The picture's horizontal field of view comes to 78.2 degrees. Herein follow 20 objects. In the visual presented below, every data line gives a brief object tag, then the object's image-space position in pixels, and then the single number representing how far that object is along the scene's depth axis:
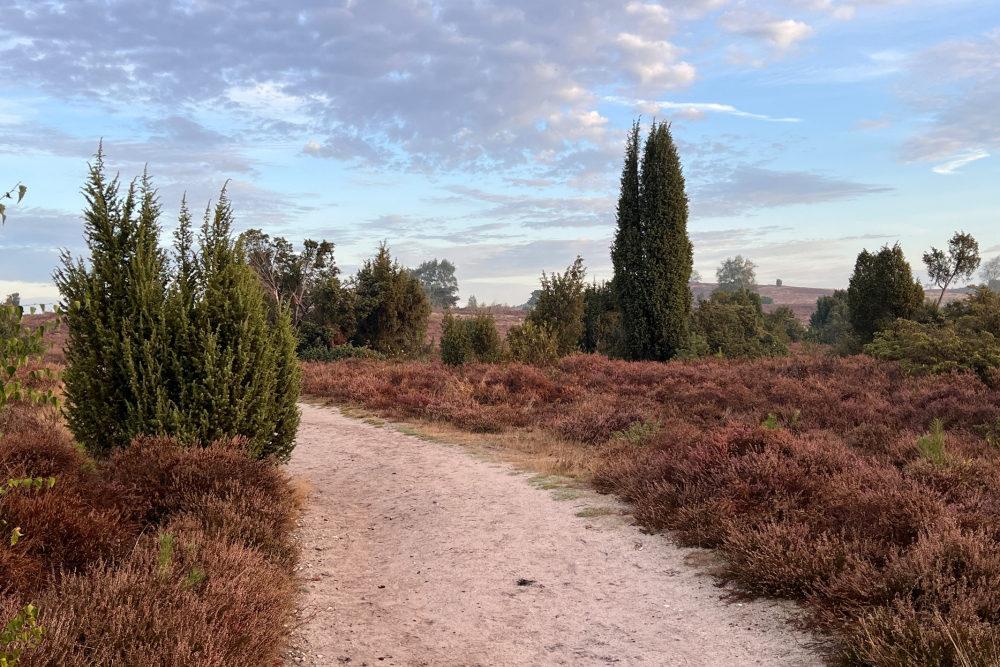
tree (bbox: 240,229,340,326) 36.84
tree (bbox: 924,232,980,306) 39.59
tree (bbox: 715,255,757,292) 116.19
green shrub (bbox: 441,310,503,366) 25.64
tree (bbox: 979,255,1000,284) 134.12
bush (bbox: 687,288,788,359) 28.30
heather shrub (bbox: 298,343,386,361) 32.31
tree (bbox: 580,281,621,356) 32.25
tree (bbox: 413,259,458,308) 112.38
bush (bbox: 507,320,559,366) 23.52
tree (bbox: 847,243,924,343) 28.52
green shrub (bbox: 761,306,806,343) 40.22
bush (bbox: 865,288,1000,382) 14.84
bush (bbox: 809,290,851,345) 50.98
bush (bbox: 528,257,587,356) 29.36
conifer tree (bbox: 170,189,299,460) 7.84
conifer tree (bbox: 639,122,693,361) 28.22
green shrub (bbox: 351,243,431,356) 35.78
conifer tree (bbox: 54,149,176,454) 7.57
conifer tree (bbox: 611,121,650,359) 28.55
